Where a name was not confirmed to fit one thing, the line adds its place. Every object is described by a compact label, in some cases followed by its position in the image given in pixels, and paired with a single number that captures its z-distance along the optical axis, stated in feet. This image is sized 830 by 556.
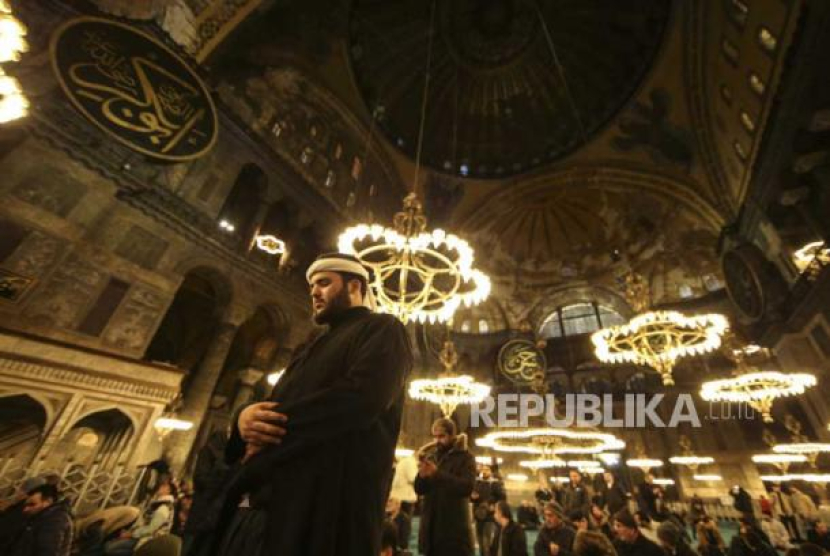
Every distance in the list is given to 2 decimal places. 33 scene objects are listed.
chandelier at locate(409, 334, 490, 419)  25.73
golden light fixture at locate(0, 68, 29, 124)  9.55
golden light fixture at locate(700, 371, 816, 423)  24.94
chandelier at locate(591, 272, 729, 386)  21.74
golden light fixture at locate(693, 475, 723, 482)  42.04
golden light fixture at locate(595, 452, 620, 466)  44.74
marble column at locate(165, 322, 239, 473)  23.17
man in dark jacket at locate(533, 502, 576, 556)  13.04
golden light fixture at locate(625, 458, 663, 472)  43.34
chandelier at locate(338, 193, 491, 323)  14.97
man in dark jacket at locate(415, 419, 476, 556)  9.15
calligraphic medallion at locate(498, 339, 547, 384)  52.30
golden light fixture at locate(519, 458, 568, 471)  33.38
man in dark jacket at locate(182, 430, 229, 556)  6.53
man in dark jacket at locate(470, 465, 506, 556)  19.74
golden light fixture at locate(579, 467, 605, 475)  46.23
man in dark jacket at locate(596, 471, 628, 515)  21.72
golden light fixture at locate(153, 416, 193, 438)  21.63
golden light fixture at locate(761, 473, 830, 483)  28.99
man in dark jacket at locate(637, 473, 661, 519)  25.17
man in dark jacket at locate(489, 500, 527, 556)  13.58
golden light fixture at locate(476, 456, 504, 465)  45.22
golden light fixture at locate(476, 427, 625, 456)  31.86
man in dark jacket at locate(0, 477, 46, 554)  8.99
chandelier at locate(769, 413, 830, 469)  27.20
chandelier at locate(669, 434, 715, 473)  41.87
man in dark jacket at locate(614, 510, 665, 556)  10.28
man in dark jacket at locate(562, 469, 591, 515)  25.52
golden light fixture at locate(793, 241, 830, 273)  23.22
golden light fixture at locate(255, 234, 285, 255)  27.92
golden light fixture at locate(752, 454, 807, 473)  31.60
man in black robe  3.05
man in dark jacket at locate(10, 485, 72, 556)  8.87
